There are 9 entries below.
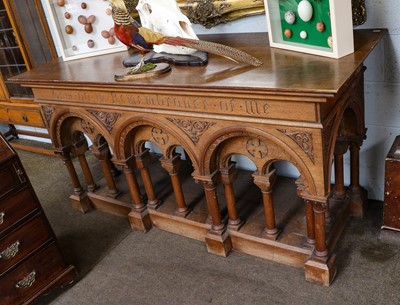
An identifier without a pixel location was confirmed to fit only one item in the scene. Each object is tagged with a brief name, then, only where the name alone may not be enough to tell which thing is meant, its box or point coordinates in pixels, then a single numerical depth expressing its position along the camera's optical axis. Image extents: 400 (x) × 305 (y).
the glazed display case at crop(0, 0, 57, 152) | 3.53
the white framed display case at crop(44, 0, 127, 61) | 2.67
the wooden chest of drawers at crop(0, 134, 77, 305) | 2.05
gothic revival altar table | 1.73
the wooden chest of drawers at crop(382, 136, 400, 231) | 2.06
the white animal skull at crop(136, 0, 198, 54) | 2.16
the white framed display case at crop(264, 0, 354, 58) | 1.76
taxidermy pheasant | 2.00
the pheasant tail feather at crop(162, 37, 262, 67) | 1.92
